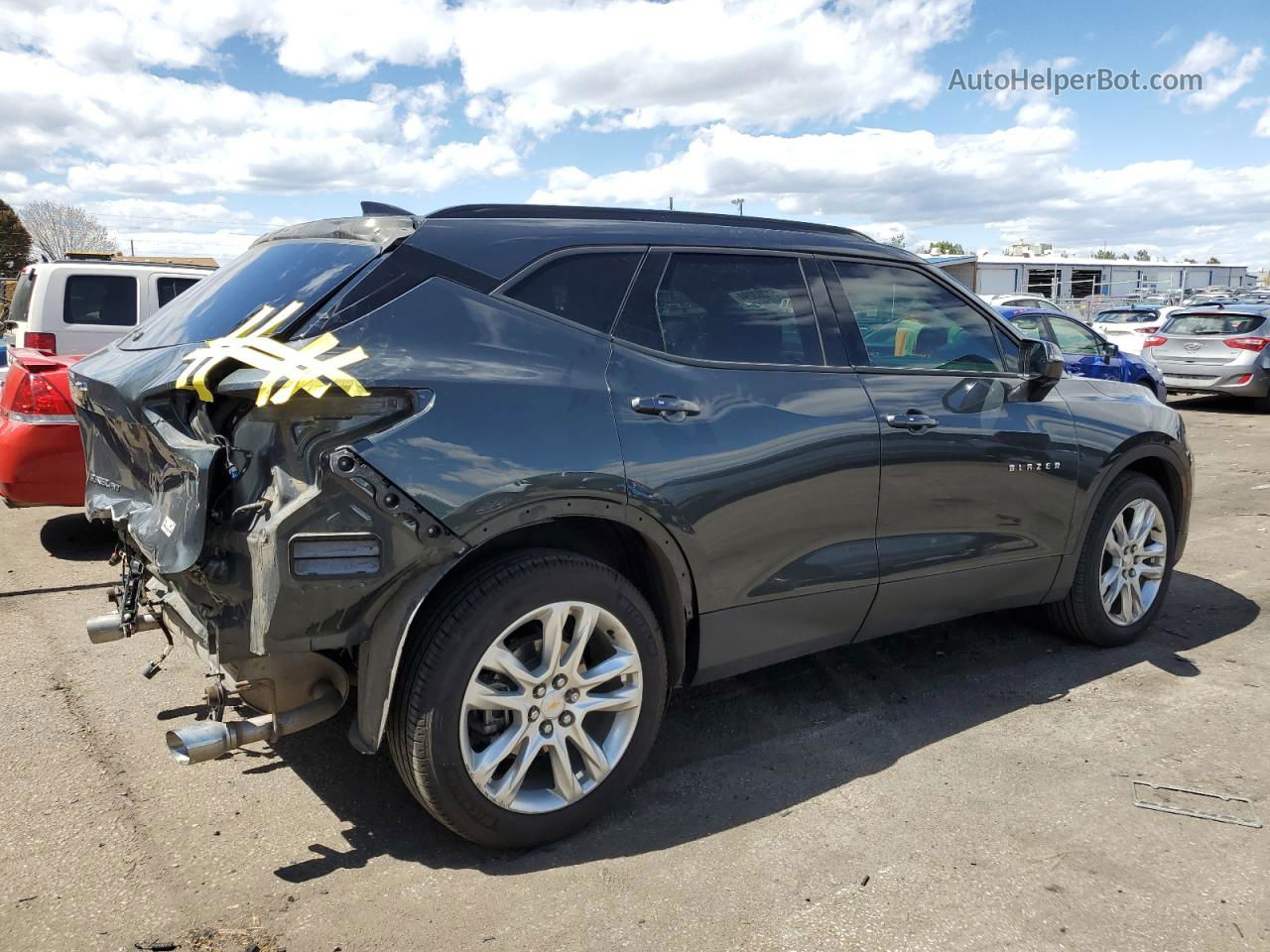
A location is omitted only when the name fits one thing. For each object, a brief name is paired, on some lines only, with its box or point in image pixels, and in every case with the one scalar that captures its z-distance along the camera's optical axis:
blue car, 12.79
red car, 5.69
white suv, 8.70
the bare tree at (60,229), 61.69
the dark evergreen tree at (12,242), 52.88
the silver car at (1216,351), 15.05
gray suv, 2.67
